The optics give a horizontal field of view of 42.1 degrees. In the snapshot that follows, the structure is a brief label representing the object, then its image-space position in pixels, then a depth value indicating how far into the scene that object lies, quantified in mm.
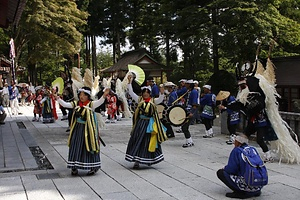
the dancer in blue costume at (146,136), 7215
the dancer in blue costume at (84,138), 6621
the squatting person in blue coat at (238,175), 5281
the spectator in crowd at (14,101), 19953
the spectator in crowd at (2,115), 15125
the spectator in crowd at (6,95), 23672
